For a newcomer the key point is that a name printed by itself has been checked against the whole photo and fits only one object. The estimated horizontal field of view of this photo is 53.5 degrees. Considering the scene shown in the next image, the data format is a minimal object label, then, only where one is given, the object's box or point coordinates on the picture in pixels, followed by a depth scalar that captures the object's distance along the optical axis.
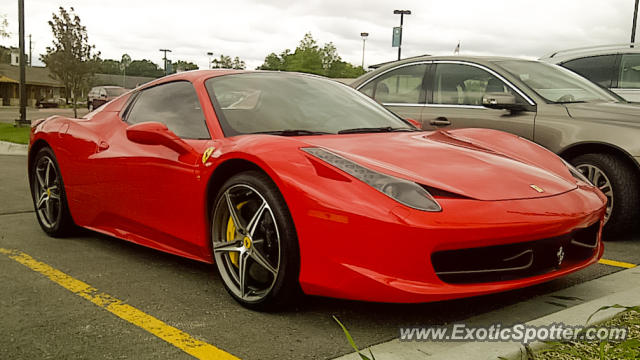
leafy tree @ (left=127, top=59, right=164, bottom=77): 111.69
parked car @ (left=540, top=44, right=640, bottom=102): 7.54
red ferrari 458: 2.63
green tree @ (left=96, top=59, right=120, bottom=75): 111.25
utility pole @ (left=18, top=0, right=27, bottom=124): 18.71
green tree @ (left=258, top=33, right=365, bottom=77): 71.88
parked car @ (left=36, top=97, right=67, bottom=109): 50.75
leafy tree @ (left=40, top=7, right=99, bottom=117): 23.97
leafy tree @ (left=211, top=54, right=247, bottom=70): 77.62
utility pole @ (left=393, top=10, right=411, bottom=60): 33.94
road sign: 31.11
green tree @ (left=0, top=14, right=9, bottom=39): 33.78
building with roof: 58.88
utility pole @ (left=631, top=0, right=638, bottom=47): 26.19
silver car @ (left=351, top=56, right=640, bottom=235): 4.78
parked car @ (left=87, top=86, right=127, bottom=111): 34.66
